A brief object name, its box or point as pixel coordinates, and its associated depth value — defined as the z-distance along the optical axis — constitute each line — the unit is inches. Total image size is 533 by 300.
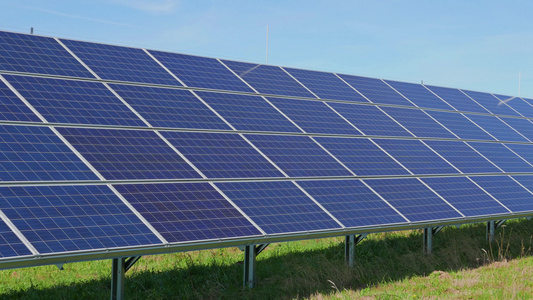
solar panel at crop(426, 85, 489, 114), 1041.2
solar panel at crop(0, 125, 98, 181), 460.1
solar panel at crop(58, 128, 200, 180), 506.9
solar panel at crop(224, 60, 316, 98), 779.0
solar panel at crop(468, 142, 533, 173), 858.5
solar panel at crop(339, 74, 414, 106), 907.4
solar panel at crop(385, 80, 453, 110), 976.0
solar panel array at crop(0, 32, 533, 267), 452.4
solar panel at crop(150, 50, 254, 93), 719.7
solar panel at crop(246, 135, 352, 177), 618.2
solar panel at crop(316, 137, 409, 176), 675.4
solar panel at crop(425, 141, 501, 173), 799.1
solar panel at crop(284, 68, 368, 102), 840.3
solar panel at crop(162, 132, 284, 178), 563.5
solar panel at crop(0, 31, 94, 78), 599.5
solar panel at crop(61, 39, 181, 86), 658.2
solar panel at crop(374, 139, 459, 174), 737.0
